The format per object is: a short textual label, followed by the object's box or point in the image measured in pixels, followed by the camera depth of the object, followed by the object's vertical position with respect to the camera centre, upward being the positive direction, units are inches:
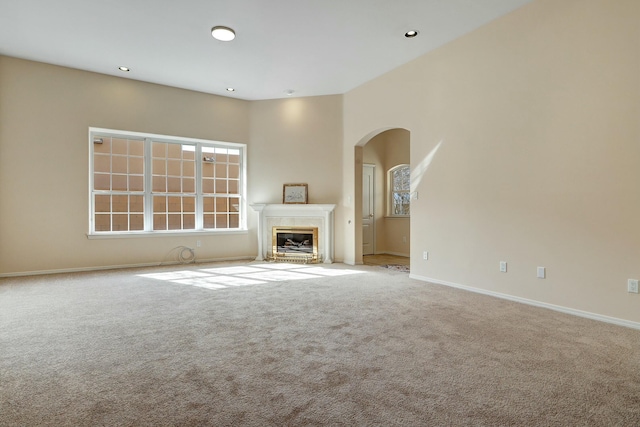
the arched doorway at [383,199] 305.0 +17.5
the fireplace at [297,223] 259.1 -4.0
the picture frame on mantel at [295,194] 268.1 +19.1
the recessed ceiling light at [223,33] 166.4 +92.7
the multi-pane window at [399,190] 310.2 +25.8
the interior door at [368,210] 312.0 +7.1
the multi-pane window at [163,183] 233.5 +26.3
